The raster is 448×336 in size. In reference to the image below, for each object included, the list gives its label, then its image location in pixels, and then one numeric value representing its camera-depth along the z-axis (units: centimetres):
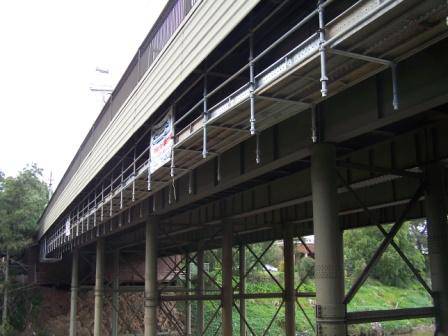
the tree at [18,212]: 4122
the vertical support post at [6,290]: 4025
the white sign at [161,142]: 1148
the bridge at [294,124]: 665
